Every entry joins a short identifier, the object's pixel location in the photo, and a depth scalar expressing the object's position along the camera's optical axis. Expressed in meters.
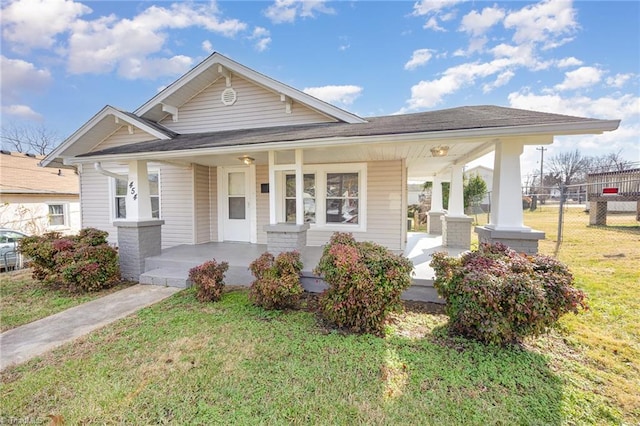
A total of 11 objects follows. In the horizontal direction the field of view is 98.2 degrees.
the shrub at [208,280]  4.82
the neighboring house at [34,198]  11.81
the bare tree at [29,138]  24.38
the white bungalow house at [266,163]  4.59
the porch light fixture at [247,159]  7.00
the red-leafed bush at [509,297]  3.08
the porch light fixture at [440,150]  5.45
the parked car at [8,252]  8.29
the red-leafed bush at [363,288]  3.60
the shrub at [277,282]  4.35
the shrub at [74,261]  5.46
